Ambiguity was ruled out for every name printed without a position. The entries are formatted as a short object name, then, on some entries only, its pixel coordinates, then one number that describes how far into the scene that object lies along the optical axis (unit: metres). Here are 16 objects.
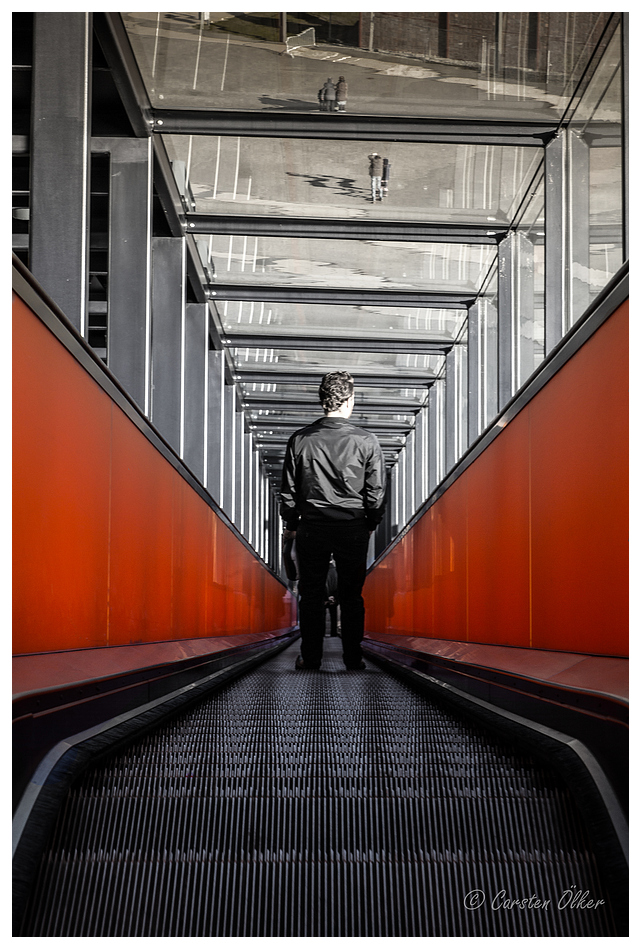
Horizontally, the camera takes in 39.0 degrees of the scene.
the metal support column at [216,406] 15.07
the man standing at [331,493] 6.00
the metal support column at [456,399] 14.87
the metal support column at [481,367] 12.55
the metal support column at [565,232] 7.87
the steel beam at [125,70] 7.04
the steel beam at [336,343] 14.56
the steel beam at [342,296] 12.55
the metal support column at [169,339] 10.31
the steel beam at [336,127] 8.44
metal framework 6.01
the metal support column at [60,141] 5.96
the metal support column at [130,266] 8.02
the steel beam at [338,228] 10.53
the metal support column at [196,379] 12.52
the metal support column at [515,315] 10.27
